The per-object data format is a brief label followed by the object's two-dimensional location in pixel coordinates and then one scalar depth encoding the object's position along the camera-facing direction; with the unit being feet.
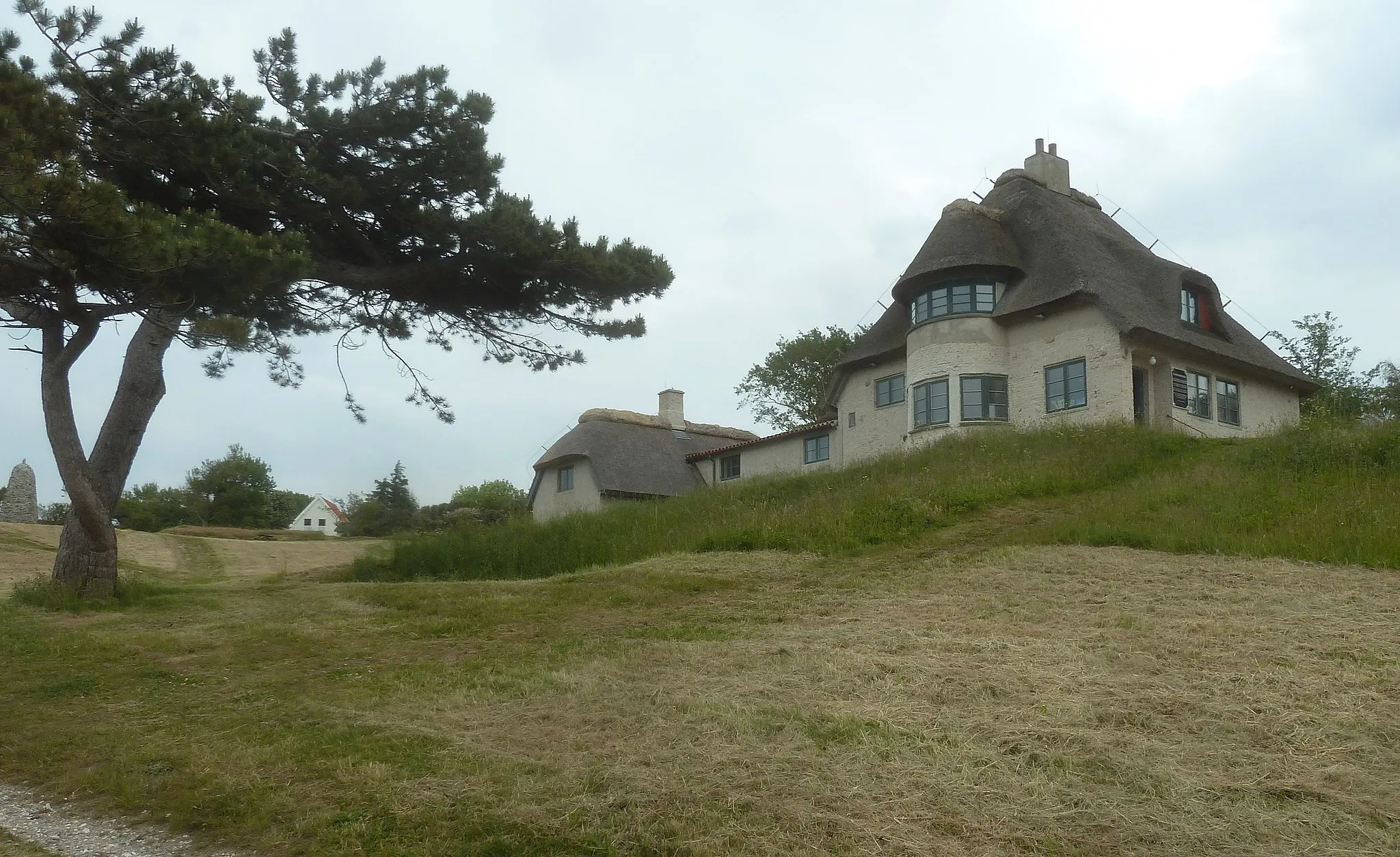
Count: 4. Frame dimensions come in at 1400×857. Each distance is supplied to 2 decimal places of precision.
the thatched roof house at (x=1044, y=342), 82.84
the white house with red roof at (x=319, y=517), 291.99
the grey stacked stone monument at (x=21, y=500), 117.80
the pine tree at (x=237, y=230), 37.22
